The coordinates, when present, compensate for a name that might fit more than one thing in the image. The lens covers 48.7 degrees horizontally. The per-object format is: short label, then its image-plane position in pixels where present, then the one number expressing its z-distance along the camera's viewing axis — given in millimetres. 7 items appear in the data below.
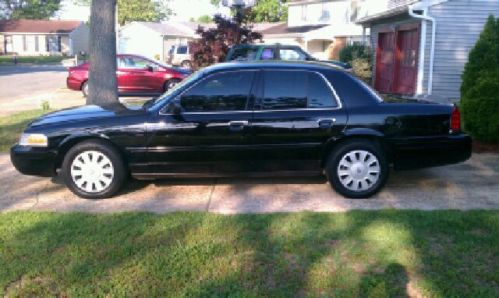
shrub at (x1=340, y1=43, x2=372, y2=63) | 20734
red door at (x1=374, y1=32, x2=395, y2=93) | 17797
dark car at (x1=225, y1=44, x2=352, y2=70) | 15609
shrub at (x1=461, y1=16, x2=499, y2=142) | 8906
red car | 18734
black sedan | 6141
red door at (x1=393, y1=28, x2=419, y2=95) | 15531
